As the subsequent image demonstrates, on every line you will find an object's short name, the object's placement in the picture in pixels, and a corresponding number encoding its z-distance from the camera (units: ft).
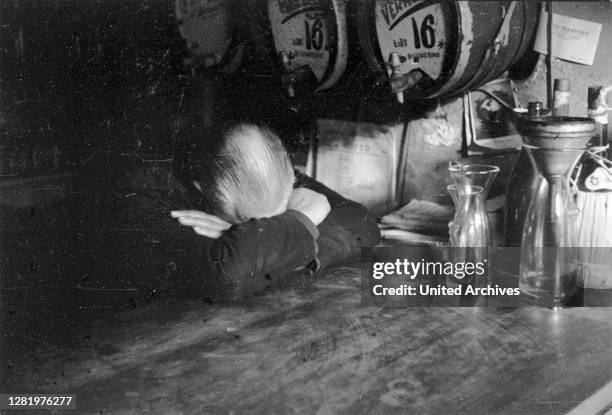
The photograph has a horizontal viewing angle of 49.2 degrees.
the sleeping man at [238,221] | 5.46
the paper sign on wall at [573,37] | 5.54
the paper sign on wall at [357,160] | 6.09
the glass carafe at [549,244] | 4.95
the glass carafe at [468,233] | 5.12
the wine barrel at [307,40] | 5.43
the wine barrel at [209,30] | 5.56
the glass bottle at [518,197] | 5.77
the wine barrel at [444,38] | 5.08
